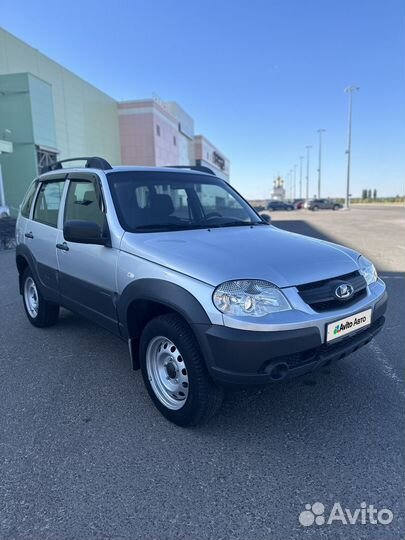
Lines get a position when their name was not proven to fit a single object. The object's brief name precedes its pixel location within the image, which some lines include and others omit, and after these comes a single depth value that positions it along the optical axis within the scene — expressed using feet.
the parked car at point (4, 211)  67.66
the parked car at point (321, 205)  169.17
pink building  133.28
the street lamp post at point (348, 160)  162.71
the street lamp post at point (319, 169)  230.89
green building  76.38
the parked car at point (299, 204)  200.91
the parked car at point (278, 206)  182.09
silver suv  7.86
